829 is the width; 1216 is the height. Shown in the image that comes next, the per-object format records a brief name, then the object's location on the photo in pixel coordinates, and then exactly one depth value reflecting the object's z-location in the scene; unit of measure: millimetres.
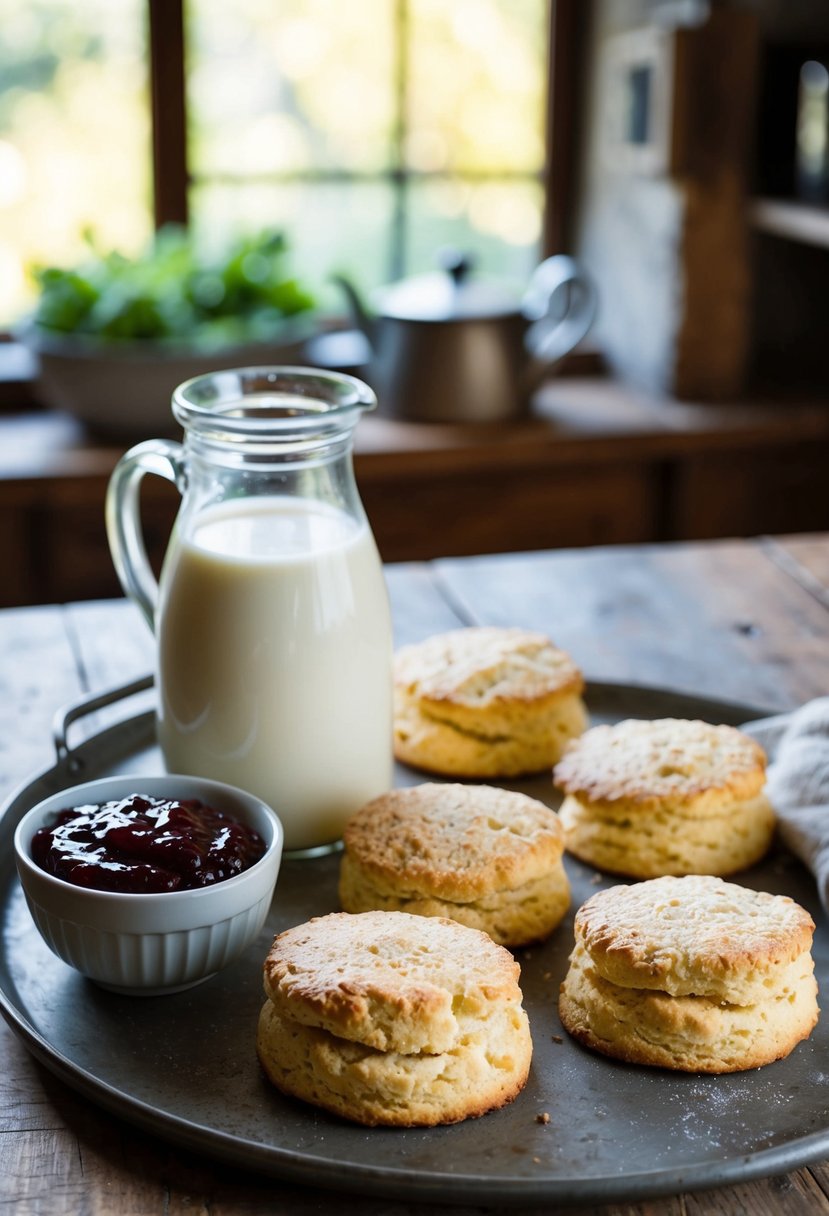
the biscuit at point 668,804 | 1087
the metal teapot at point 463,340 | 2779
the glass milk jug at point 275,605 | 1089
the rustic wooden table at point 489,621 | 778
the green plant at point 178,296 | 2686
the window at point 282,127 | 3074
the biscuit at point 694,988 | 854
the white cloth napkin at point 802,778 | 1104
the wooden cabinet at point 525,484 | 2639
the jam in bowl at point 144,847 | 902
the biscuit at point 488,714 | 1247
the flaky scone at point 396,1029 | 796
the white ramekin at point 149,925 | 884
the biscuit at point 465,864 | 974
